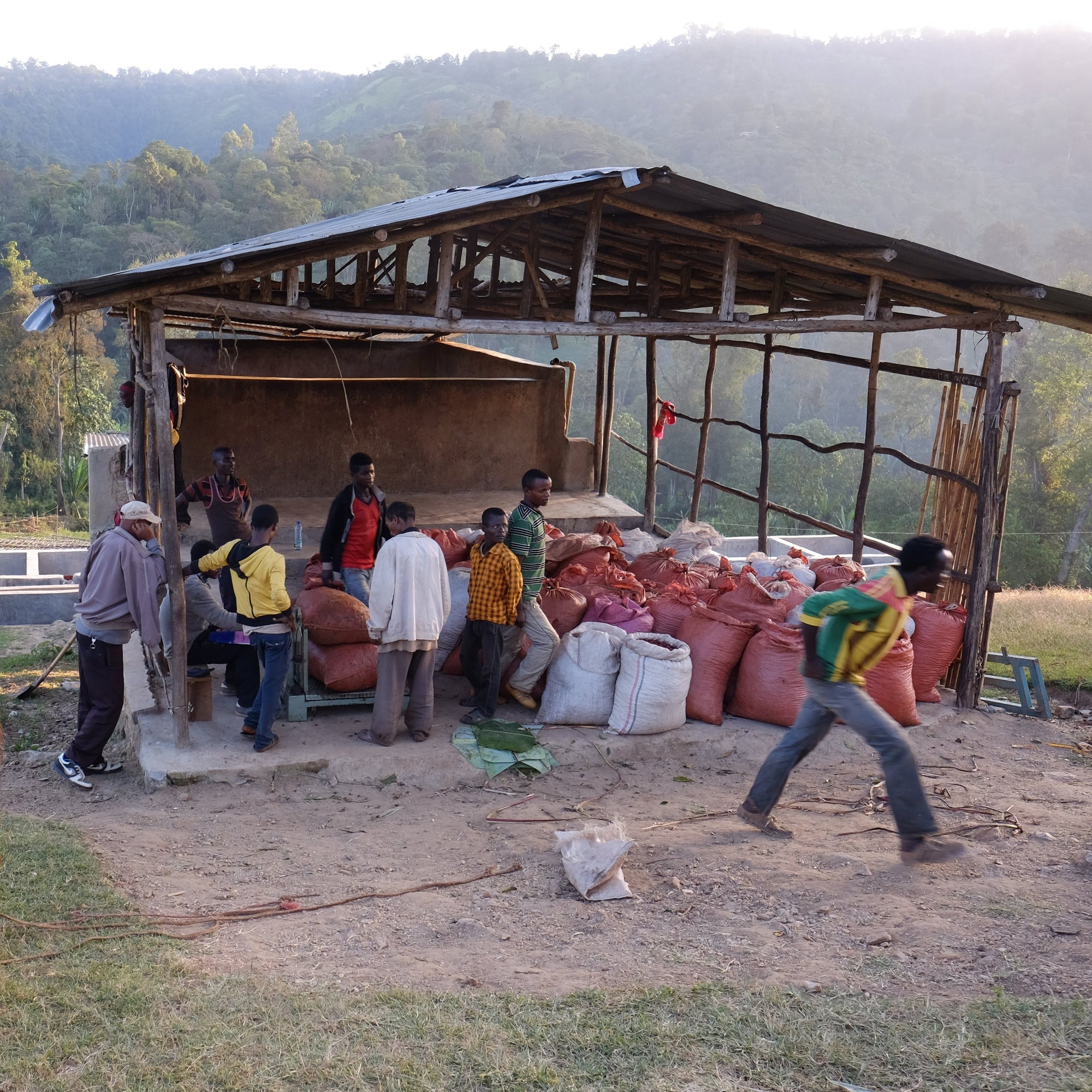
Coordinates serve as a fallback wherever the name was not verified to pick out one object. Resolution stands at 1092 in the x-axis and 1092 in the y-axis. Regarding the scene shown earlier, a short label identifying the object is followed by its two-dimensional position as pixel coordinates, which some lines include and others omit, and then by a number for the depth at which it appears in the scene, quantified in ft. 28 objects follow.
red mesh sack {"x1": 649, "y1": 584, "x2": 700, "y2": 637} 22.66
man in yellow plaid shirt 19.62
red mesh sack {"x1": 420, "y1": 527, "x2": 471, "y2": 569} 24.62
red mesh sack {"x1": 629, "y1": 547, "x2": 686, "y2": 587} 25.03
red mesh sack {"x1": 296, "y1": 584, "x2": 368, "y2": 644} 20.25
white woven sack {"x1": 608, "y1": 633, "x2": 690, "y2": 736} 20.20
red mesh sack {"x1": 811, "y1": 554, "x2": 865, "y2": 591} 25.03
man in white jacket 18.22
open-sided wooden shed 18.78
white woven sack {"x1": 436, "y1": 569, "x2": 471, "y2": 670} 22.08
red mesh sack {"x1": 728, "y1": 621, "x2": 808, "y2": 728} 21.04
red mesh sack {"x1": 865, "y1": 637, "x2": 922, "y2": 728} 21.48
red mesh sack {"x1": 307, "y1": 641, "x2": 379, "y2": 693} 20.21
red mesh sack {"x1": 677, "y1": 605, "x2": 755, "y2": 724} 21.24
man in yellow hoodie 17.99
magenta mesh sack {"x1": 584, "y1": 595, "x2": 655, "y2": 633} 22.22
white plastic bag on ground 13.82
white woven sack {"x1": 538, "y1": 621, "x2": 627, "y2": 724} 20.66
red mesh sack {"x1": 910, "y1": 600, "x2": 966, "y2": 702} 23.34
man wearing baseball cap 18.30
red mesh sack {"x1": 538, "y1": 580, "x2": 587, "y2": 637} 22.08
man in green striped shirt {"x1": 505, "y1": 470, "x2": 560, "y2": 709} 20.08
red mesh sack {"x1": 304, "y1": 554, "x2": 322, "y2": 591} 21.89
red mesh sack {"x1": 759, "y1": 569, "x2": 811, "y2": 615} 22.29
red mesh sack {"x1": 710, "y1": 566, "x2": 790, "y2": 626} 21.68
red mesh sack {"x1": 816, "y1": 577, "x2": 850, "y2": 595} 24.75
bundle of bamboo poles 24.32
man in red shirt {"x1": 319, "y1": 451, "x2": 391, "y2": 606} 21.18
